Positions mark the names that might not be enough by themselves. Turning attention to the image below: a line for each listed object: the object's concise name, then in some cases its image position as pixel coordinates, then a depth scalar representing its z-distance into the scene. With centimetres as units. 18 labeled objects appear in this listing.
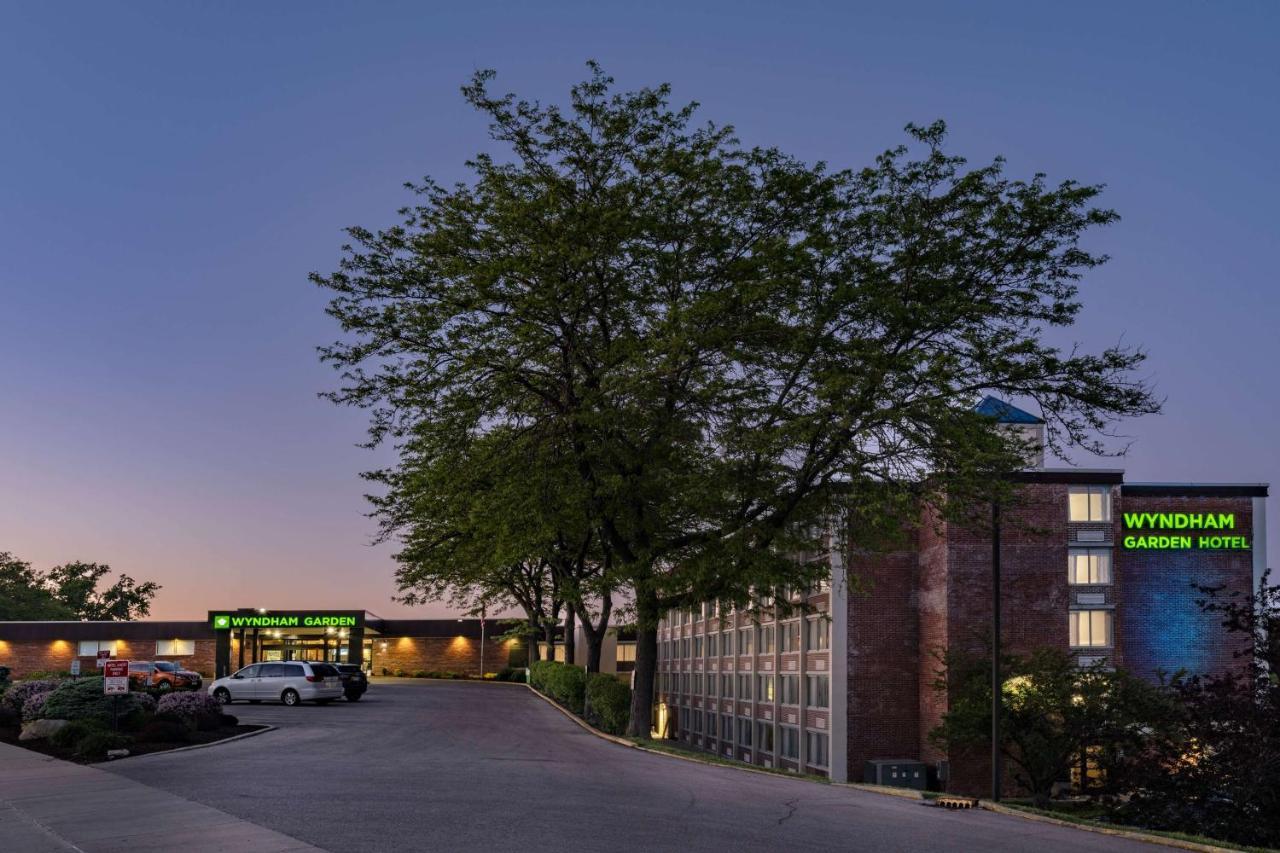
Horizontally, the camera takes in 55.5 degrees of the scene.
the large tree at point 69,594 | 13412
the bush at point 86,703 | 2658
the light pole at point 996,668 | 2982
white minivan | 4628
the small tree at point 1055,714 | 3897
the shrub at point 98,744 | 2347
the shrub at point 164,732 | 2593
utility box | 4400
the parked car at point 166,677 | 5378
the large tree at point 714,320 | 2852
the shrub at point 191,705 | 2809
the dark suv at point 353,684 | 4872
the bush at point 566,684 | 4925
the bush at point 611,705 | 3806
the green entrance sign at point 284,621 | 7719
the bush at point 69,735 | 2458
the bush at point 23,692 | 3009
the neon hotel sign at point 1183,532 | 4622
